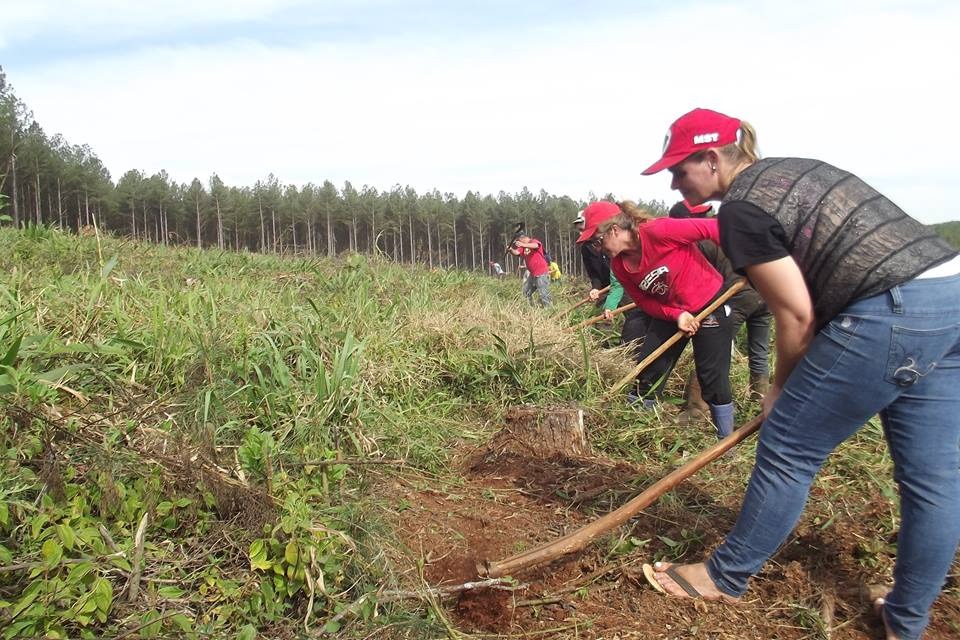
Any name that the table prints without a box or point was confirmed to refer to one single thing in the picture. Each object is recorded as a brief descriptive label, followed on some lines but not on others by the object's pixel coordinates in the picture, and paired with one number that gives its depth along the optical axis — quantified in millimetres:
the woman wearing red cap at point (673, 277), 3662
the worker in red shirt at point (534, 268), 9383
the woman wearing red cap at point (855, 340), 1659
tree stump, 3473
